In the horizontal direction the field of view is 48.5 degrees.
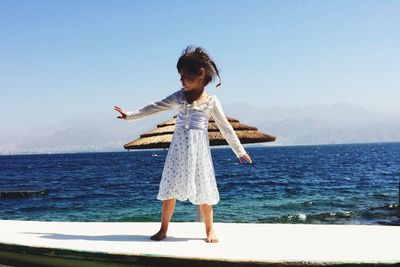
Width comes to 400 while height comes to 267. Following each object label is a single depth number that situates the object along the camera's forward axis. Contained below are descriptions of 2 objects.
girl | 3.79
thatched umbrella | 4.56
